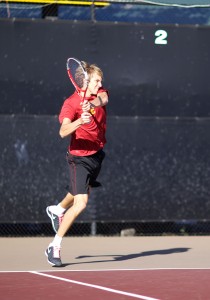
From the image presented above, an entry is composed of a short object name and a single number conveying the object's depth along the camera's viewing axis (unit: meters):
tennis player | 17.59
